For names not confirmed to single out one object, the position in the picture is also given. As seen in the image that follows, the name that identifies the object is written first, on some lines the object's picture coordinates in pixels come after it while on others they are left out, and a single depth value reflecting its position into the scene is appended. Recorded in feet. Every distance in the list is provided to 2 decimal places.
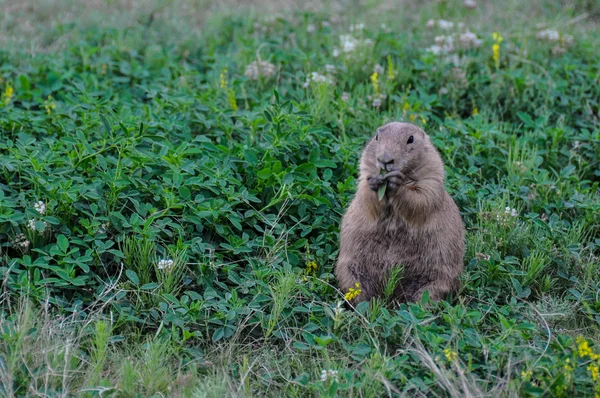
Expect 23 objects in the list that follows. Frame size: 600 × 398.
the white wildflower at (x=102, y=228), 33.06
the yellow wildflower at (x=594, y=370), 26.03
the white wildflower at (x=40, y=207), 32.50
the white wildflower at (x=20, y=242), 32.10
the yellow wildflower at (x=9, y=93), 42.48
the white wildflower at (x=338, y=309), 29.43
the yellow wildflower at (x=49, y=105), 40.09
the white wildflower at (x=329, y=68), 47.65
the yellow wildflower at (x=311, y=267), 34.10
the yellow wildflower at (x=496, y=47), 48.92
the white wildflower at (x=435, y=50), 49.56
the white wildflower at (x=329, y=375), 26.73
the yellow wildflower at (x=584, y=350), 26.86
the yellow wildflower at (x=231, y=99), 43.68
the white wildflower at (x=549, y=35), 52.06
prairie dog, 31.68
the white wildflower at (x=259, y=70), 47.42
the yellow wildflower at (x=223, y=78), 45.42
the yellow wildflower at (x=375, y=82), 45.81
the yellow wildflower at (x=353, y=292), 31.53
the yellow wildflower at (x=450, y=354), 26.43
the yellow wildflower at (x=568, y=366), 25.84
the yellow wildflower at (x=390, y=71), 46.52
